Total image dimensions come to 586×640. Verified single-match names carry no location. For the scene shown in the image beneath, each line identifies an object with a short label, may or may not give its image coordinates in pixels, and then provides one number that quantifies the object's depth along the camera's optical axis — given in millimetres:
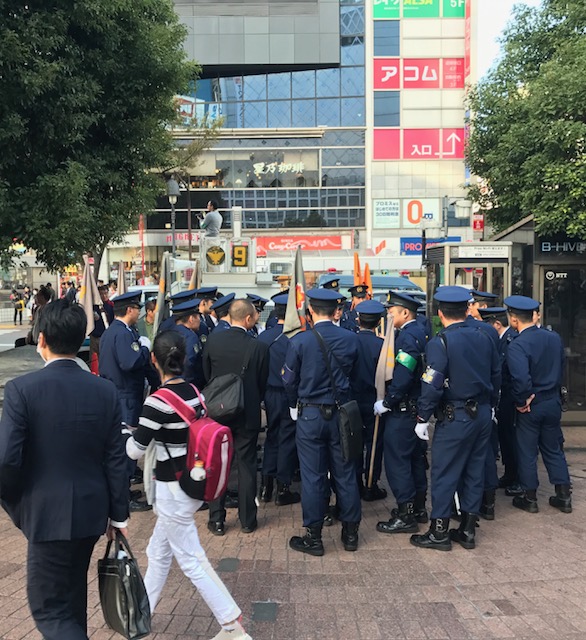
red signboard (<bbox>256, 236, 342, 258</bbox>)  38344
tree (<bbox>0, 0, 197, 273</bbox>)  7785
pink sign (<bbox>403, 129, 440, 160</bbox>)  37531
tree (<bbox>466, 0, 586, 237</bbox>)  8398
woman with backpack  3164
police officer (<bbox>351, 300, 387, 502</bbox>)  5520
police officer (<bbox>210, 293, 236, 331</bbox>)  6354
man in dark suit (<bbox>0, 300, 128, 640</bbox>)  2576
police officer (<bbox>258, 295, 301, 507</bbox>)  5645
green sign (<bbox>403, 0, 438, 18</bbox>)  36781
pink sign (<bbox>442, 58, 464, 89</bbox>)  37125
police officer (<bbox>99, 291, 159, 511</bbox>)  5453
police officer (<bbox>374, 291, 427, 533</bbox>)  4957
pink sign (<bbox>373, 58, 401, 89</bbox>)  37156
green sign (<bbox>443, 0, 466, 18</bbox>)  36719
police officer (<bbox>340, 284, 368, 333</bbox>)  7359
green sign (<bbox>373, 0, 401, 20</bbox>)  37094
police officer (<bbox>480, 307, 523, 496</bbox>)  5902
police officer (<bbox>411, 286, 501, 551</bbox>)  4594
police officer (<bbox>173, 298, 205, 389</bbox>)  5707
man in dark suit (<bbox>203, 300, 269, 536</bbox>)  5012
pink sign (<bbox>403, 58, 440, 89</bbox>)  37062
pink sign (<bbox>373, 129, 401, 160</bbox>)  37750
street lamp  16984
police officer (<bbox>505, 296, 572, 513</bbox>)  5418
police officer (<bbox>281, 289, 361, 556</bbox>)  4562
